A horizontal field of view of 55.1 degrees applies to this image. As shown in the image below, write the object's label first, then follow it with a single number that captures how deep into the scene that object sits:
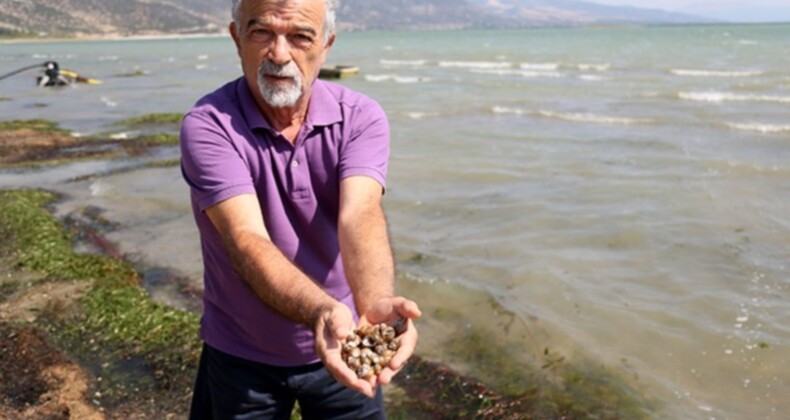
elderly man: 2.48
